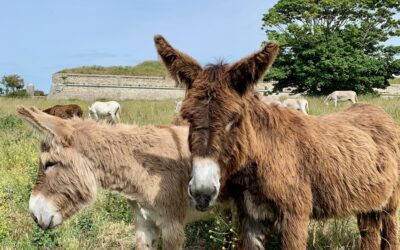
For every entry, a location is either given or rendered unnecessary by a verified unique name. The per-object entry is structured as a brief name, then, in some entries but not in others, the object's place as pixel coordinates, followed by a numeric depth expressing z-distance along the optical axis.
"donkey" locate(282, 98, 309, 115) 16.56
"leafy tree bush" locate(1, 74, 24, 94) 52.16
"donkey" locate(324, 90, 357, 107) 22.83
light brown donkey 3.45
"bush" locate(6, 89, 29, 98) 38.83
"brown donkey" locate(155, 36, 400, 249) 2.56
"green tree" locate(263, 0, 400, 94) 28.09
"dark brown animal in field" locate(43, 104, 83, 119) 16.97
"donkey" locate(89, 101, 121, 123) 20.86
